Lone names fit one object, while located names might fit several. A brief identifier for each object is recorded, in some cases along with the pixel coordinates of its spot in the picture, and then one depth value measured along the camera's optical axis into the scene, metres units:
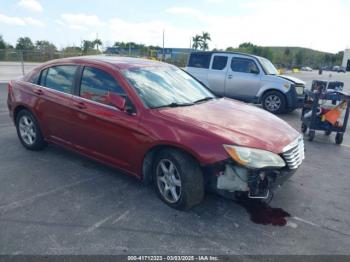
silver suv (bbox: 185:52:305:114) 9.91
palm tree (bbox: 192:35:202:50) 76.06
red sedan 3.09
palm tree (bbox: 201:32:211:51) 77.79
